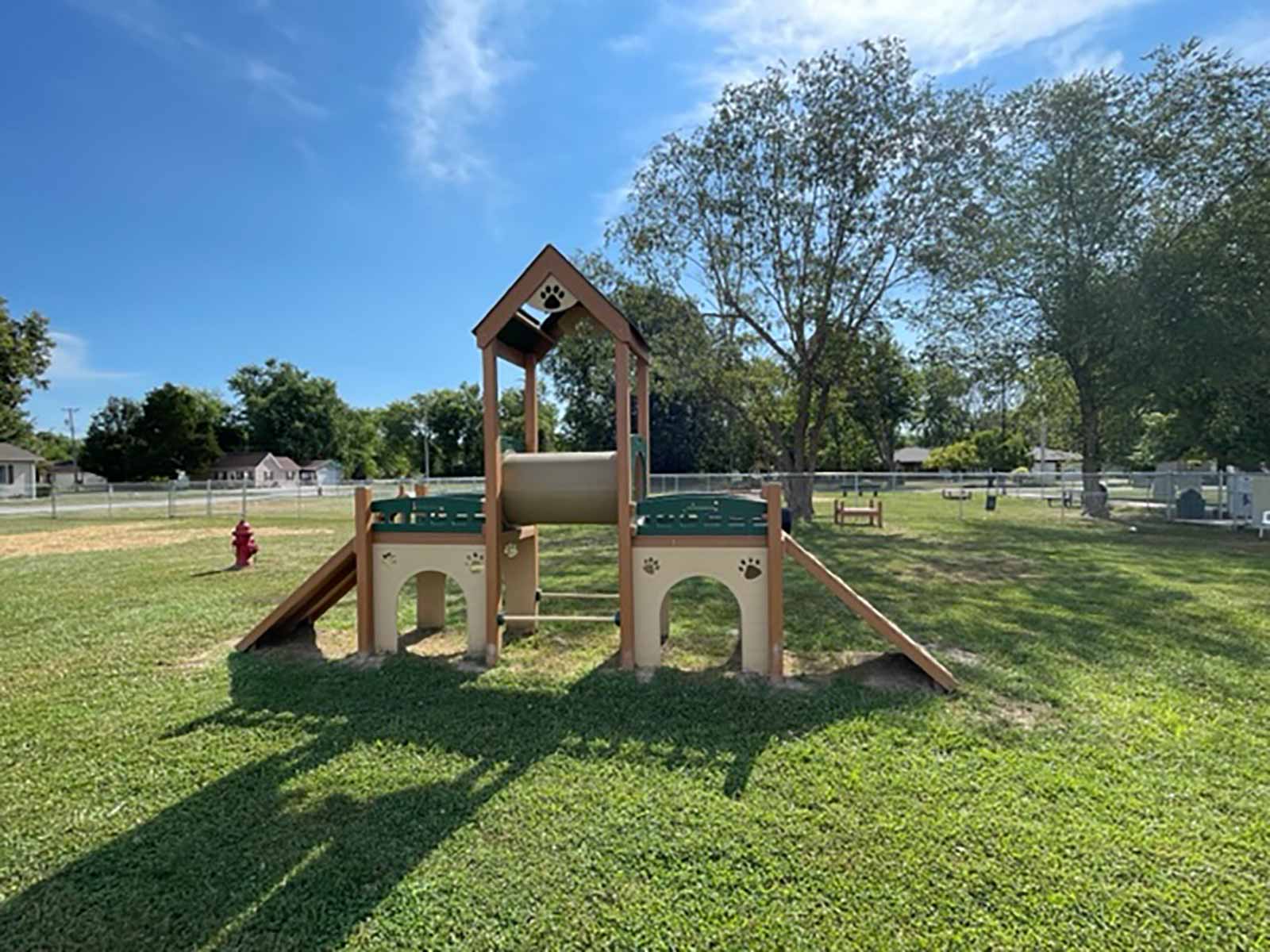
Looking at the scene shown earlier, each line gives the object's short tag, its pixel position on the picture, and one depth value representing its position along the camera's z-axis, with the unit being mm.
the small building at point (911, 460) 58312
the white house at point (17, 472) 38188
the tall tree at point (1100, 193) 15742
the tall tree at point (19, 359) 28672
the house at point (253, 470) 52797
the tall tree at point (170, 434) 45719
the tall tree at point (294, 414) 59812
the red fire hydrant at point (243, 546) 10305
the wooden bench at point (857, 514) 17016
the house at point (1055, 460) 45350
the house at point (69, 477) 50656
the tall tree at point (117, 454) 45750
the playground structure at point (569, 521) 5023
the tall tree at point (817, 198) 15781
